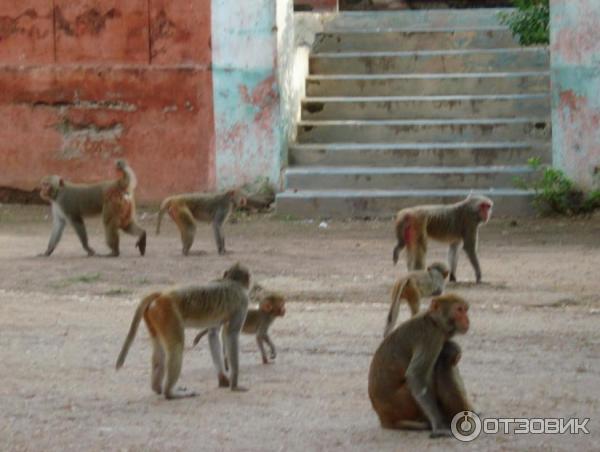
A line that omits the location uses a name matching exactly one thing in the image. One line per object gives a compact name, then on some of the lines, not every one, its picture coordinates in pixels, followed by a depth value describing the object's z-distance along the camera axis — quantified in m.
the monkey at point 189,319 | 6.76
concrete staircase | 14.88
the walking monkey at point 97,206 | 12.16
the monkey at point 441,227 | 10.30
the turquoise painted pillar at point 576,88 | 14.70
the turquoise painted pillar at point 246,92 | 15.41
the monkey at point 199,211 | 12.22
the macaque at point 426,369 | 5.87
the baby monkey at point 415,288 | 7.92
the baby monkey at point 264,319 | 7.67
